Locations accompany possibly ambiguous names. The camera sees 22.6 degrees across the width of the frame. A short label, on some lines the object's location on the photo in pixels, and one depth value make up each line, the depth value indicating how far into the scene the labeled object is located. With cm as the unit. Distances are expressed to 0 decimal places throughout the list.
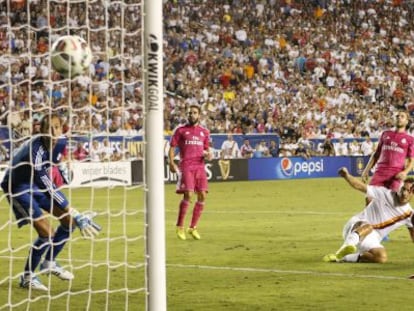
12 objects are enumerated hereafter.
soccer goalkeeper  1026
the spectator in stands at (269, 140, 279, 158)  3503
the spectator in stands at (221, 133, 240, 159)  3375
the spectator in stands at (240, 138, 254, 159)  3436
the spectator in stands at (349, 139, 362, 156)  3694
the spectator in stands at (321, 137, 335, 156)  3631
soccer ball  872
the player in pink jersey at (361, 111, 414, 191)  1470
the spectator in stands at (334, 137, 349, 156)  3675
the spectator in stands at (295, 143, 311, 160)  3562
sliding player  1263
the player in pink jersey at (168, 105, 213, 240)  1620
